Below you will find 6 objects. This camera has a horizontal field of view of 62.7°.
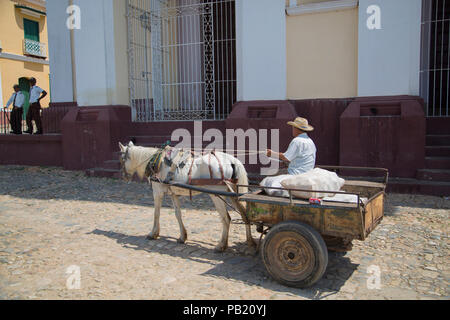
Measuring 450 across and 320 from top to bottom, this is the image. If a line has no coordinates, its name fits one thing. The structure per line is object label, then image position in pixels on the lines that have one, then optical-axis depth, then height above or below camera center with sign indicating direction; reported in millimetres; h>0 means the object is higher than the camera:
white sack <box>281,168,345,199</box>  3543 -549
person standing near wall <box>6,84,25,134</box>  11047 +562
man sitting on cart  4020 -303
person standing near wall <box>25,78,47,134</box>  10492 +676
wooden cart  3277 -934
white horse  4445 -516
